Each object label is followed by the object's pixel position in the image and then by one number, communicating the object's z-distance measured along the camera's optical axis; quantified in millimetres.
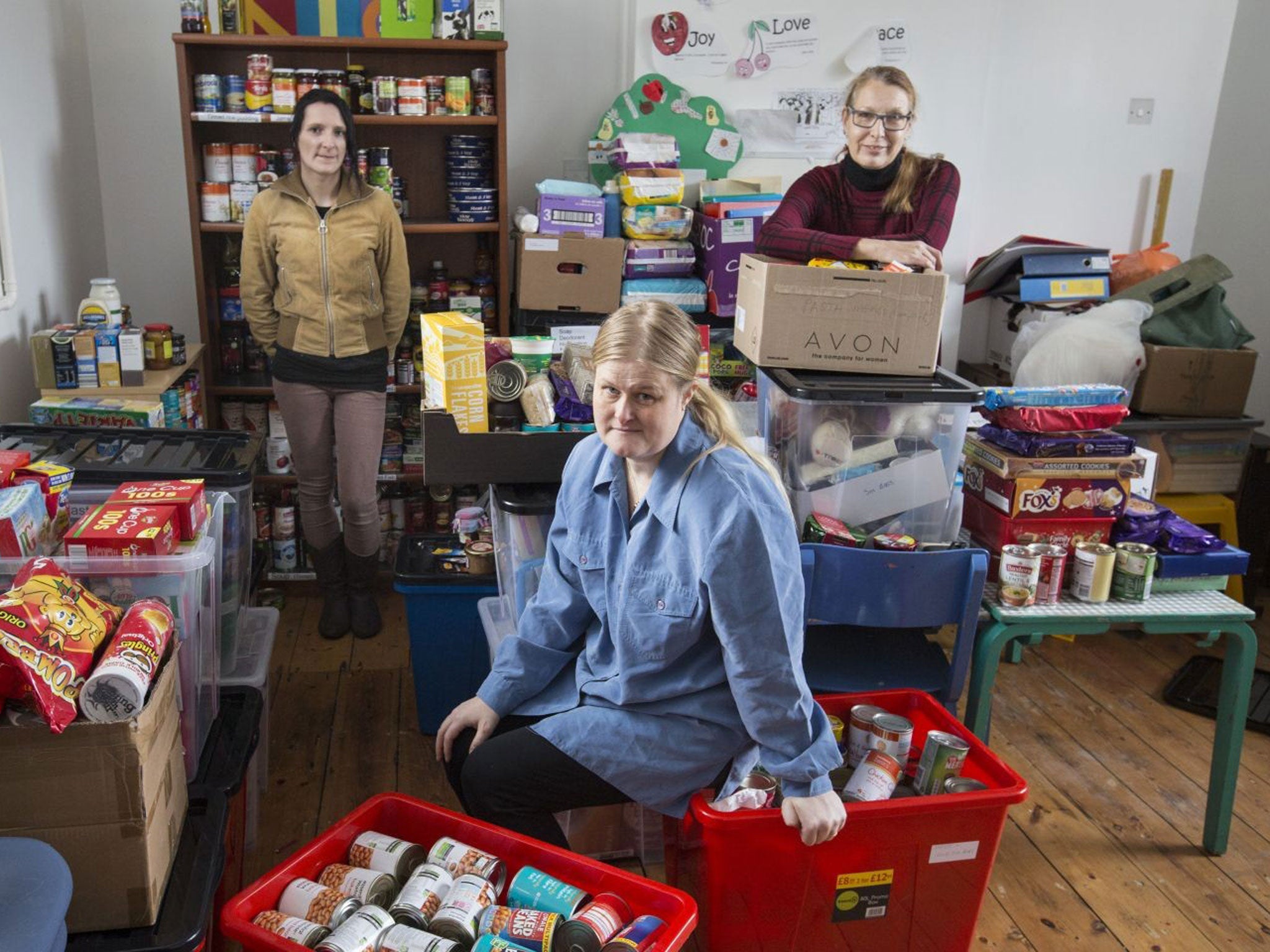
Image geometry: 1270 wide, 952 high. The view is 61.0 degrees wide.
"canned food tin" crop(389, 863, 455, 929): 1514
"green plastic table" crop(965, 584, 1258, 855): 2133
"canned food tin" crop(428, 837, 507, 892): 1610
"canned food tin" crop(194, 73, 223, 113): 3336
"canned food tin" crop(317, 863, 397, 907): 1565
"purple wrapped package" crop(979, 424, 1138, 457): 2215
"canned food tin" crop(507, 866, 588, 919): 1525
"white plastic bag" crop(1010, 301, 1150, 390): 3434
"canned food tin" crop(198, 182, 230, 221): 3434
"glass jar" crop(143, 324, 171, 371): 3078
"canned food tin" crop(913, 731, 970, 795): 1843
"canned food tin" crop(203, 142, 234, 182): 3432
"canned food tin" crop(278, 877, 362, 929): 1503
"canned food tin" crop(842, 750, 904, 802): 1805
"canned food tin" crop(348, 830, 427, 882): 1640
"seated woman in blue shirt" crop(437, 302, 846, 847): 1625
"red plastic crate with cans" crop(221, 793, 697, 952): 1464
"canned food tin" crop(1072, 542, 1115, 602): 2180
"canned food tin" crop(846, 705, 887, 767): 1938
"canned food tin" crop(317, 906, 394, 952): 1411
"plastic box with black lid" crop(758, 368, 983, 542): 2135
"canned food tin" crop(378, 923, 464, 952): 1427
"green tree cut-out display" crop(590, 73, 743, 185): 3738
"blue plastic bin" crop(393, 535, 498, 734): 2576
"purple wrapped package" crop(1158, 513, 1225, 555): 2271
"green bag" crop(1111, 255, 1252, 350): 3529
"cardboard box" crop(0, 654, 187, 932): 1347
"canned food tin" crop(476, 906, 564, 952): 1463
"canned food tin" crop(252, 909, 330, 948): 1448
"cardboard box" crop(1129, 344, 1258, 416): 3473
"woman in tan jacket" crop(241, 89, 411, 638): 3117
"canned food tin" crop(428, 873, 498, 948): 1483
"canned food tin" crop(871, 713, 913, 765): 1901
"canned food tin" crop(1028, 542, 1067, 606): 2166
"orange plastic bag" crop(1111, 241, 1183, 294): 3764
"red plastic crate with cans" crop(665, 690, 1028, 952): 1692
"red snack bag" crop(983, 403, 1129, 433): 2246
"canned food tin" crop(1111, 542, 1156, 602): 2193
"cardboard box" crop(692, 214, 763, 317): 3463
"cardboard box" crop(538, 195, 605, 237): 3467
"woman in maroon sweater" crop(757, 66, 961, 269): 2473
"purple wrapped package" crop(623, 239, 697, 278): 3553
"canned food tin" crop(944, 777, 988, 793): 1837
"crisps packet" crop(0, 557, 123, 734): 1282
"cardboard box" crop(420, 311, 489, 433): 1994
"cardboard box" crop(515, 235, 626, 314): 3467
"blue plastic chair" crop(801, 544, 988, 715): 2020
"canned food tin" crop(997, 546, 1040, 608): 2135
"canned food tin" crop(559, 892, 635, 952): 1450
